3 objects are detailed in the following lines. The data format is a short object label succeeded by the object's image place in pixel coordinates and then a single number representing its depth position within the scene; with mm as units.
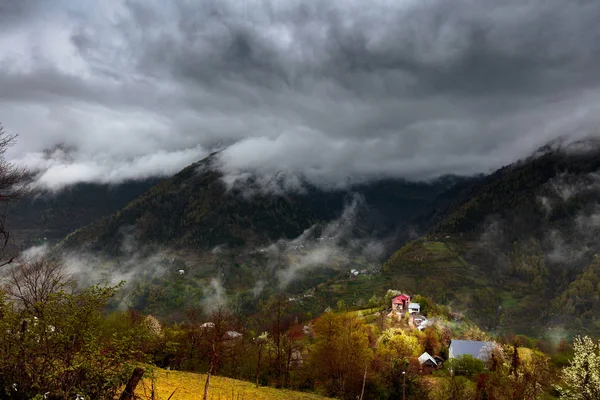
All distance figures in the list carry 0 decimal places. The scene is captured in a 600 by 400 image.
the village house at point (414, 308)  189875
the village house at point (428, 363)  108862
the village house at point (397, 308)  196825
